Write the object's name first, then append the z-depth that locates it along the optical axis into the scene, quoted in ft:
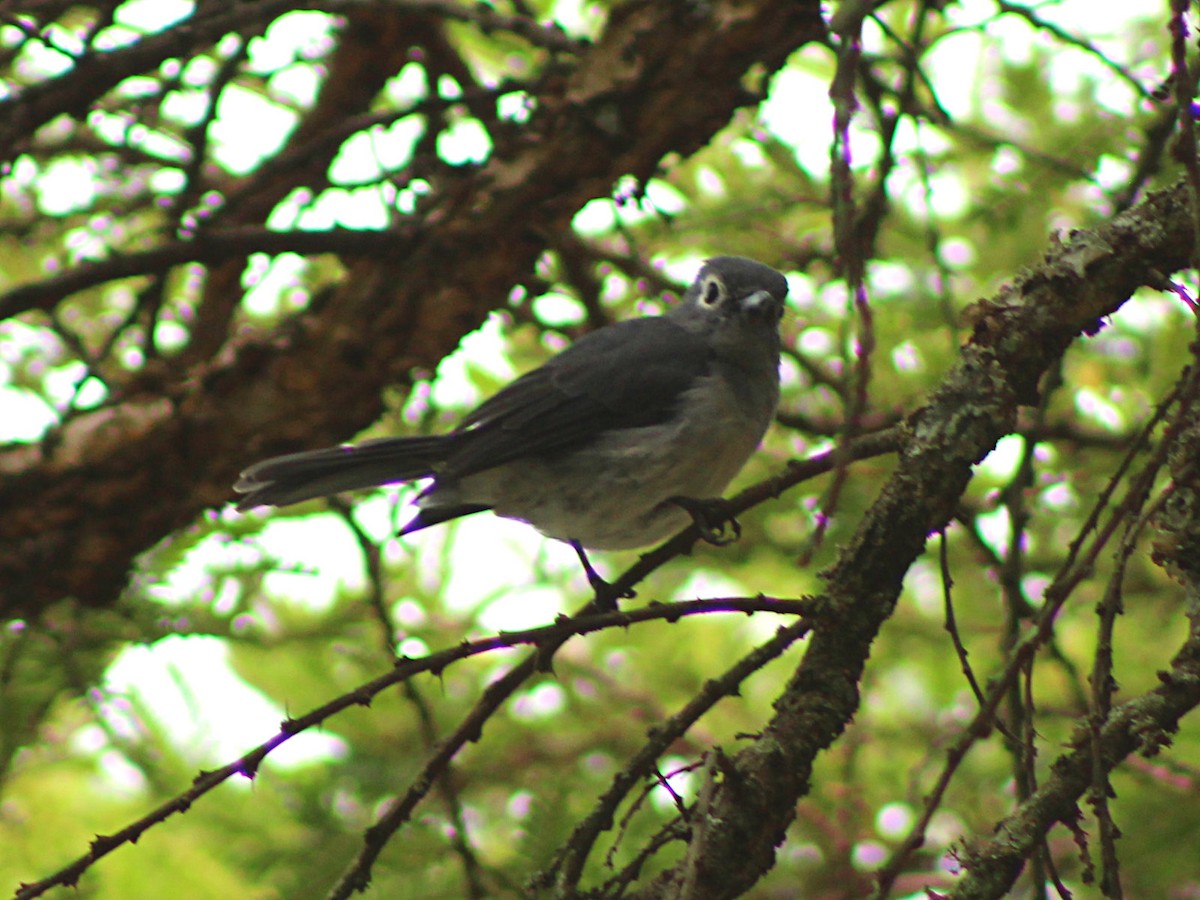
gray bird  23.86
